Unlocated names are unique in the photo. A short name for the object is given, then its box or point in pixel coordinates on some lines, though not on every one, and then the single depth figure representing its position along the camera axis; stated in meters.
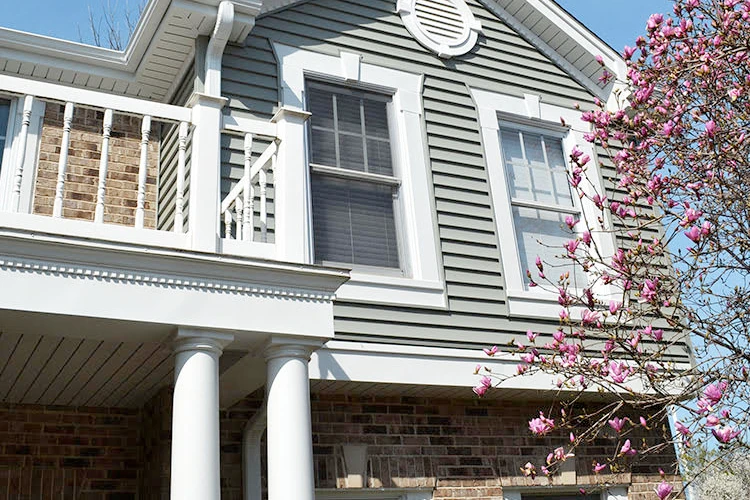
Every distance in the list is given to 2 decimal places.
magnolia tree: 4.30
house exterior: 3.92
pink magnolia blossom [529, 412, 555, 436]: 4.37
